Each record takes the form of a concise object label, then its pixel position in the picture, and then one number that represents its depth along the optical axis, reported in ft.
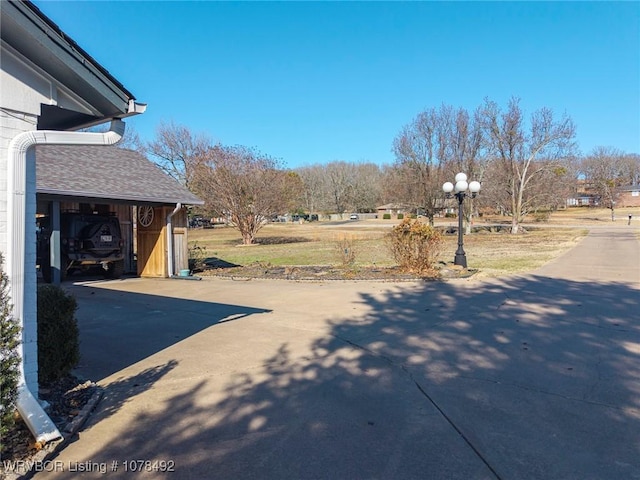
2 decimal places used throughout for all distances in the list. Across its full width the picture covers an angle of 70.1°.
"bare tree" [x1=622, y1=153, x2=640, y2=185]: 317.63
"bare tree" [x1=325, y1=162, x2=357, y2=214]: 316.81
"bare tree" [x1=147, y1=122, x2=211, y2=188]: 166.61
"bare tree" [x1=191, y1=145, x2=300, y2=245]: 95.71
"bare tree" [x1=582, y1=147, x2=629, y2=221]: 282.17
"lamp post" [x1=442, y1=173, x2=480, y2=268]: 46.37
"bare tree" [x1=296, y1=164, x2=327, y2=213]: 314.14
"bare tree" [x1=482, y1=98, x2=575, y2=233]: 125.80
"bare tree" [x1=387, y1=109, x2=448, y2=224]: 124.67
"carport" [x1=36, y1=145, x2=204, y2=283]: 37.22
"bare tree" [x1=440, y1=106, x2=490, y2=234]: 122.31
